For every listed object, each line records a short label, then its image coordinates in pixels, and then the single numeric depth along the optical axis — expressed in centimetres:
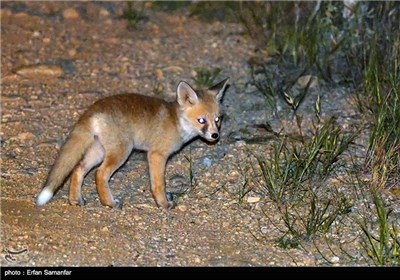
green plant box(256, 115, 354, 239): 1088
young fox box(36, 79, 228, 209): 1151
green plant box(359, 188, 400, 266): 995
